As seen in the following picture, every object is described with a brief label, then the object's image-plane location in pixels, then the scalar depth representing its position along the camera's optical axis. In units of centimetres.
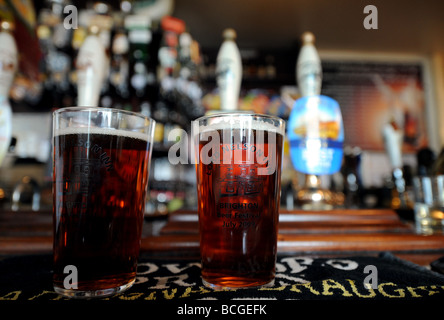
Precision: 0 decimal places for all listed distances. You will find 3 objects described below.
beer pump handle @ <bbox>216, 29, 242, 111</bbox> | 111
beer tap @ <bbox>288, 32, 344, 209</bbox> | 112
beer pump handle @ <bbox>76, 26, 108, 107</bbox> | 109
